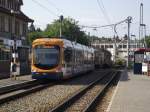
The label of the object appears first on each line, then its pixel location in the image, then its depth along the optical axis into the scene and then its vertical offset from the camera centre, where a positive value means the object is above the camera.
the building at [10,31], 30.24 +3.23
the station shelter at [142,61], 27.88 -0.25
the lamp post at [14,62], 21.36 -0.29
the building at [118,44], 116.46 +5.46
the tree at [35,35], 66.00 +5.06
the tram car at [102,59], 44.86 -0.13
